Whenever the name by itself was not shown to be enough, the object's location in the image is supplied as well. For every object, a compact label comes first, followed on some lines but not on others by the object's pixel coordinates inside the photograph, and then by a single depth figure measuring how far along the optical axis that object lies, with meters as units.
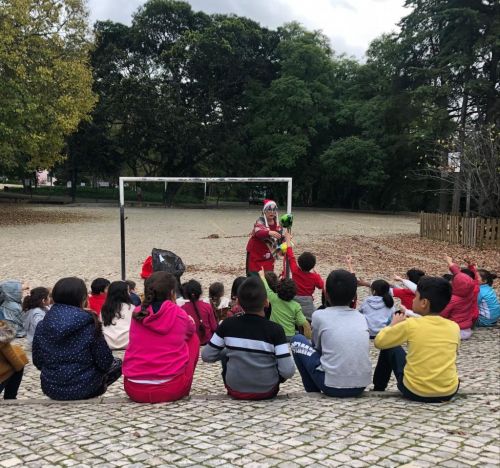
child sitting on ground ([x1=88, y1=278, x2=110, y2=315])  6.60
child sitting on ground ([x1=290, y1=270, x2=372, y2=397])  3.88
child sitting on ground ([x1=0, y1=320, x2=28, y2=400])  3.89
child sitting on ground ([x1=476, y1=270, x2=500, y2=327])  7.39
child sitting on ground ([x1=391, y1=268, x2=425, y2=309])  6.72
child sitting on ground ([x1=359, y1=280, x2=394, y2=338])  6.44
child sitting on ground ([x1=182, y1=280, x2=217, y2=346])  5.85
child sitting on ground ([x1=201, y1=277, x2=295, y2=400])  3.85
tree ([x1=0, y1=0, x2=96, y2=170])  22.69
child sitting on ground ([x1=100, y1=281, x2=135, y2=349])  5.59
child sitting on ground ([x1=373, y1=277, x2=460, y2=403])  3.81
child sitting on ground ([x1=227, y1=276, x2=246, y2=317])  6.38
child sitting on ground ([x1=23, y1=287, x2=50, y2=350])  5.87
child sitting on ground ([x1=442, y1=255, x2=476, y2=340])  6.59
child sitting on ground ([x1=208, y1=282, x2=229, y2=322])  6.89
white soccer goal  9.80
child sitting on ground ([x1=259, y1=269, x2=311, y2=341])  5.58
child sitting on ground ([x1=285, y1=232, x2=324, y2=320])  6.92
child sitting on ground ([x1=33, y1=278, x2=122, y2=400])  3.83
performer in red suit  7.15
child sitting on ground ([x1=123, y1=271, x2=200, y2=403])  3.88
